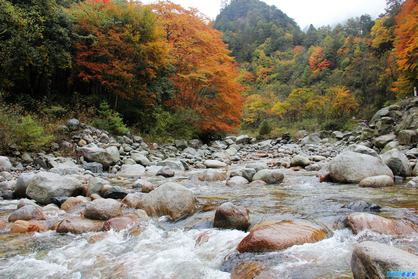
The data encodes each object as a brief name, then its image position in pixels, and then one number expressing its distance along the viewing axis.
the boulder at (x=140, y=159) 8.59
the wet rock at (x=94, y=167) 6.89
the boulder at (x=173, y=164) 8.45
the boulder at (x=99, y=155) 7.46
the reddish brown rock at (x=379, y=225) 2.30
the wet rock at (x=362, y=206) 2.95
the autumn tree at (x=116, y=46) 10.28
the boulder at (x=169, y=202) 3.37
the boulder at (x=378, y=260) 1.32
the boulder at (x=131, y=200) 3.74
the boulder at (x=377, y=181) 4.64
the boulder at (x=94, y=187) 4.35
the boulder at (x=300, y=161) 8.53
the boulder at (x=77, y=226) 2.73
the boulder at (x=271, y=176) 5.73
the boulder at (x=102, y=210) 3.08
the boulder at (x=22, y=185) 4.11
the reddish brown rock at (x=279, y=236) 2.12
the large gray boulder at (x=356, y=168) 5.16
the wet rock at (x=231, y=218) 2.77
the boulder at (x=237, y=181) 5.63
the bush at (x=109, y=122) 9.60
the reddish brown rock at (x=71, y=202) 3.69
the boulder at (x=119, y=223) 2.81
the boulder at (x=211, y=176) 6.26
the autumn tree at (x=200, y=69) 14.35
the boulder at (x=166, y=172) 6.89
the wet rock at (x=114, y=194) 4.18
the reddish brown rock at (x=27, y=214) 3.01
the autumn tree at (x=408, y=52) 12.91
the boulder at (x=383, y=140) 10.20
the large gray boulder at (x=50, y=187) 3.93
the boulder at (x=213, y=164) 9.56
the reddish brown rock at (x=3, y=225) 2.73
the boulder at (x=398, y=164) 5.53
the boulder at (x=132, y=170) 7.35
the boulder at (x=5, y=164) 5.41
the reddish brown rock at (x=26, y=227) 2.68
